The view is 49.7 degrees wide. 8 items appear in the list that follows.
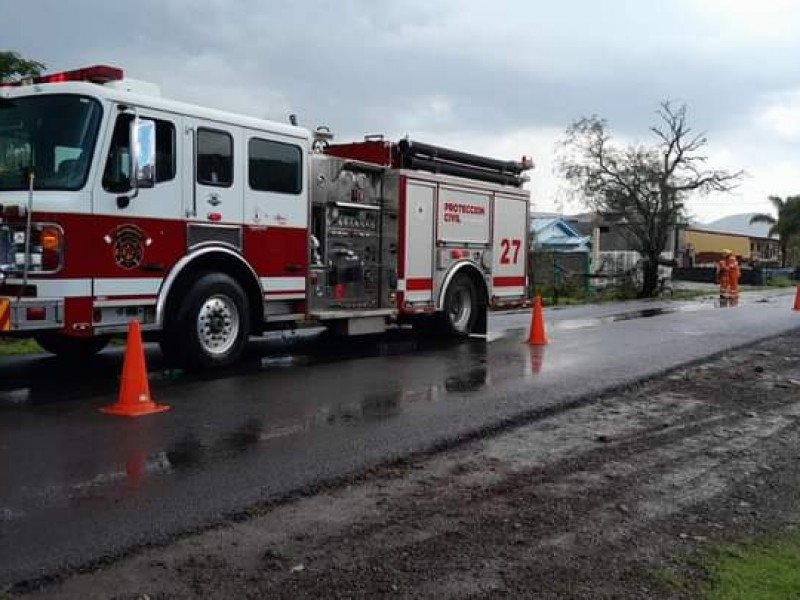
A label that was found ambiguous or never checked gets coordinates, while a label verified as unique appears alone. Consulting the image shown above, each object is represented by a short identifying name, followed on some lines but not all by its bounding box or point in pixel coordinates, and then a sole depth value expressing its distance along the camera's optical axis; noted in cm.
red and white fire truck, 824
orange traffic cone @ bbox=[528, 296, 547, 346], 1298
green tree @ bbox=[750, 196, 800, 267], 6391
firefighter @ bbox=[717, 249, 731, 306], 2967
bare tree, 3341
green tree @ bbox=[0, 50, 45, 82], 1434
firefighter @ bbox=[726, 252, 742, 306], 2873
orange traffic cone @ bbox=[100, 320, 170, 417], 742
